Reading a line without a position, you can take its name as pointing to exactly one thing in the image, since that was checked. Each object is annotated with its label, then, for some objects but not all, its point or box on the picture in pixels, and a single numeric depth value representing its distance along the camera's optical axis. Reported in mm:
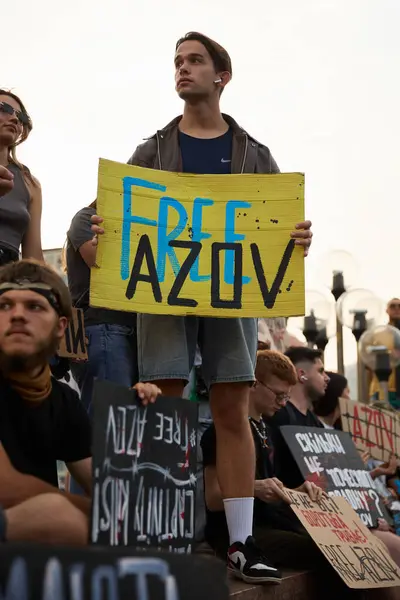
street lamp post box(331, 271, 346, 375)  12258
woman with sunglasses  4410
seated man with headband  3016
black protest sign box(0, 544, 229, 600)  2148
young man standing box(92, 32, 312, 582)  4285
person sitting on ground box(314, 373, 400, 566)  7488
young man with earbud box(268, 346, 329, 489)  5996
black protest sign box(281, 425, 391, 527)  5941
